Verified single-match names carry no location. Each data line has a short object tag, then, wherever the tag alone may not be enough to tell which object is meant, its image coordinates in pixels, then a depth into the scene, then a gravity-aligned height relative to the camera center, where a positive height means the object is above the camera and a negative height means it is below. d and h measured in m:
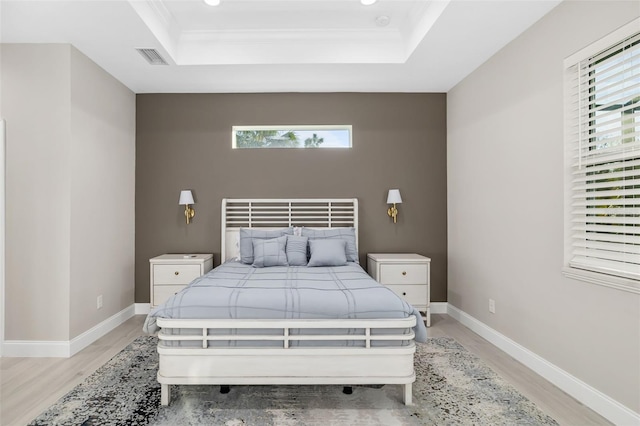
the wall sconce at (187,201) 4.33 +0.16
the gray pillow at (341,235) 4.06 -0.26
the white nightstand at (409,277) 4.04 -0.74
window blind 2.12 +0.33
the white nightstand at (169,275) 4.01 -0.69
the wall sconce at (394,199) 4.38 +0.17
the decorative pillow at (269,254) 3.74 -0.43
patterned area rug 2.17 -1.26
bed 2.29 -0.80
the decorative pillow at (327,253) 3.76 -0.42
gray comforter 2.34 -0.60
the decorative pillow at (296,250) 3.83 -0.40
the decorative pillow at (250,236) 3.92 -0.26
